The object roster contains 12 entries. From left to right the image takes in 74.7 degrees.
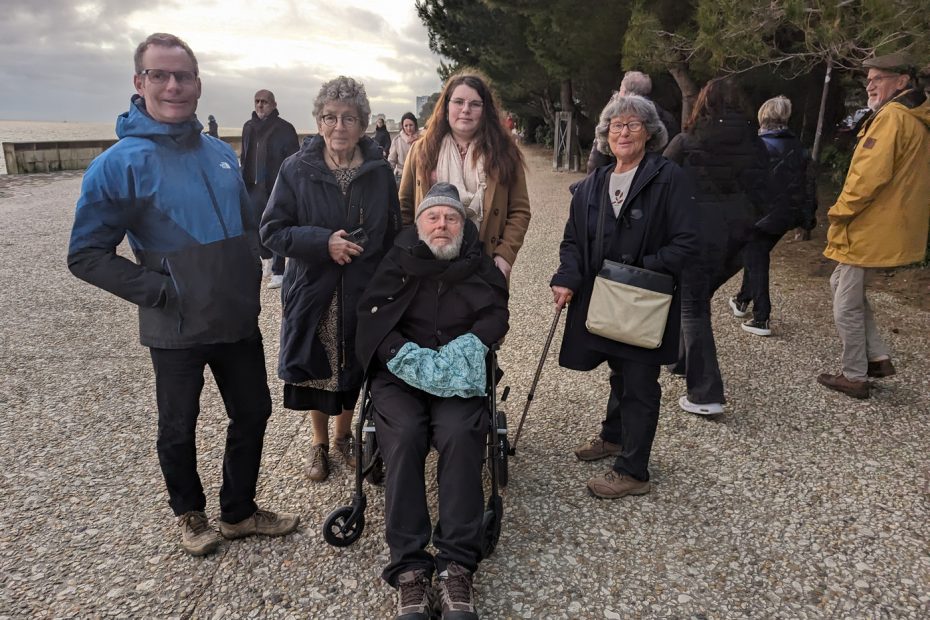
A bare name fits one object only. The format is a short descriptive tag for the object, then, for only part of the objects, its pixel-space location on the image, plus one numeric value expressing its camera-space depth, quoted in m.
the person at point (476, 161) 3.03
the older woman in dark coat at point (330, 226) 2.74
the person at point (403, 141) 8.23
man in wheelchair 2.27
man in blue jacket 2.14
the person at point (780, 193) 4.50
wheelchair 2.50
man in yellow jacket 3.60
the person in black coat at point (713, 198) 3.60
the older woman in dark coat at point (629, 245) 2.79
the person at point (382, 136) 13.26
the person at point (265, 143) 6.30
